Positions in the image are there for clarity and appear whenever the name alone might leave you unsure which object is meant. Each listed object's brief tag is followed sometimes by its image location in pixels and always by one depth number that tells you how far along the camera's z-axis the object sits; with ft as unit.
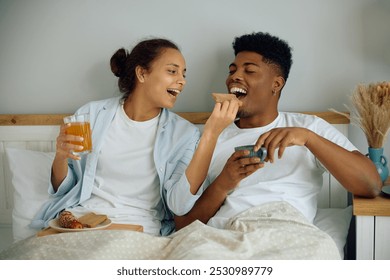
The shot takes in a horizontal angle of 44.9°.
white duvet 3.88
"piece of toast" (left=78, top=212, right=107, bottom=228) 4.47
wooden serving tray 4.46
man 4.53
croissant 4.40
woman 5.08
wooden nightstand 4.42
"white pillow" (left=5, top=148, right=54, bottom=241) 5.30
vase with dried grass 4.89
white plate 4.33
